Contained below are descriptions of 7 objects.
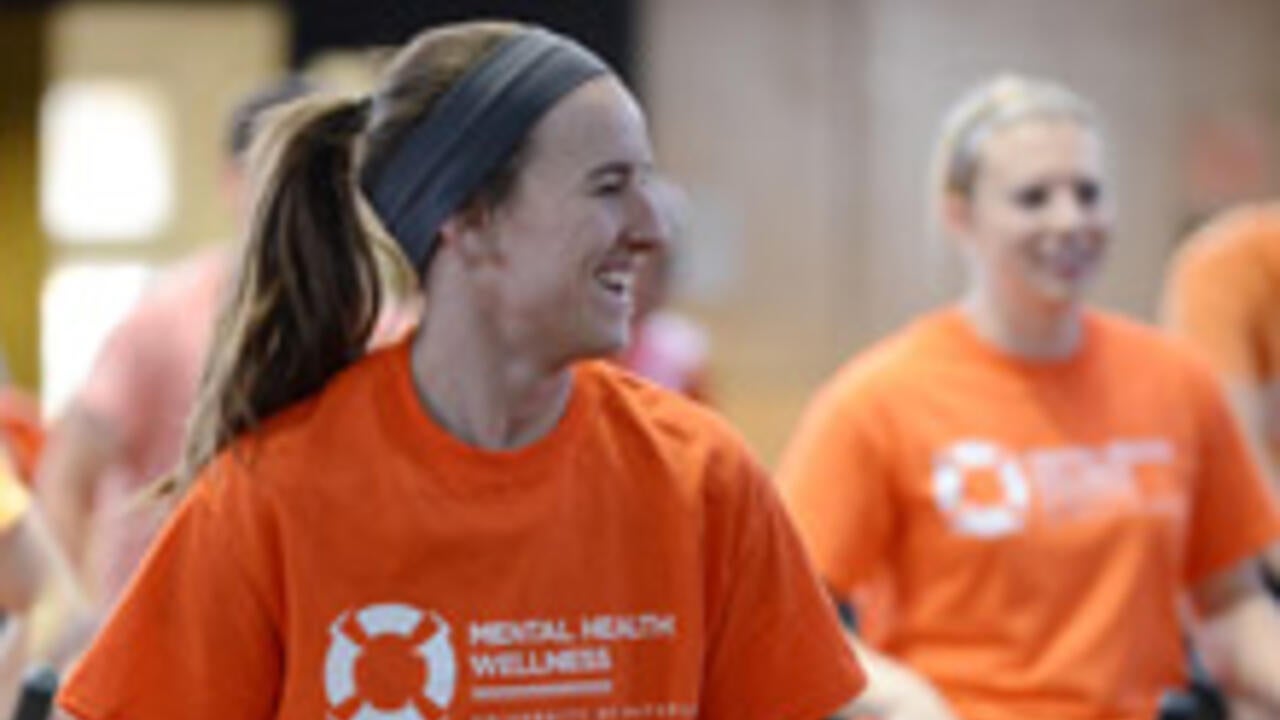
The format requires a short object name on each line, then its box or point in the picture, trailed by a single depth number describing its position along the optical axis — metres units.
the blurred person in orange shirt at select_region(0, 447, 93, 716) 6.26
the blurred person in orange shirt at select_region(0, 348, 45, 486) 8.35
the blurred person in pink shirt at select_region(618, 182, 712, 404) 11.37
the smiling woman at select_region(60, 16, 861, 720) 4.85
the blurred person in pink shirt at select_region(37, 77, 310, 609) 9.06
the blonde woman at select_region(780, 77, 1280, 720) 7.45
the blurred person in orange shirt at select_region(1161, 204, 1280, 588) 9.70
